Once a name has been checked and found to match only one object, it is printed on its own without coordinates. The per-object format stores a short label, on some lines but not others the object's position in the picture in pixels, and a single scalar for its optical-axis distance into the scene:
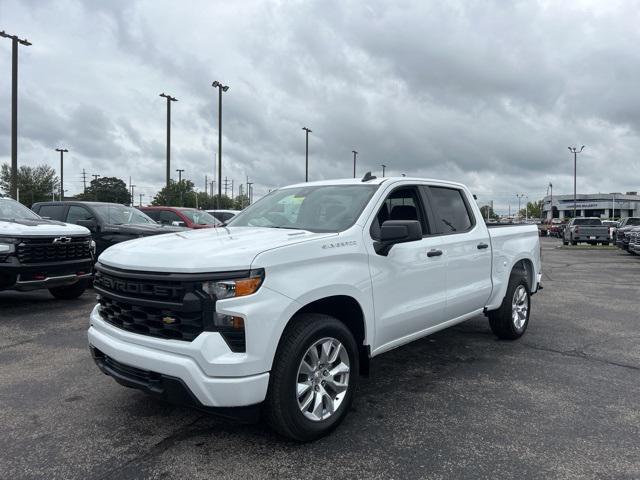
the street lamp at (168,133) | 30.41
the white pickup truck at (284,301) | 3.00
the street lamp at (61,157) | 62.44
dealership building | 107.62
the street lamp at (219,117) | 31.98
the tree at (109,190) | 108.18
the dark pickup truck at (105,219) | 9.97
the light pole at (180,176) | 91.19
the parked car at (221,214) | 19.05
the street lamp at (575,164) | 52.94
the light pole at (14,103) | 20.47
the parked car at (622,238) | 20.19
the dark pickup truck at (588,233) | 27.38
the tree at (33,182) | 81.50
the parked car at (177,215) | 13.95
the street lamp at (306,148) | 44.94
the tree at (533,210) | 142.25
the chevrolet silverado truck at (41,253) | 7.19
